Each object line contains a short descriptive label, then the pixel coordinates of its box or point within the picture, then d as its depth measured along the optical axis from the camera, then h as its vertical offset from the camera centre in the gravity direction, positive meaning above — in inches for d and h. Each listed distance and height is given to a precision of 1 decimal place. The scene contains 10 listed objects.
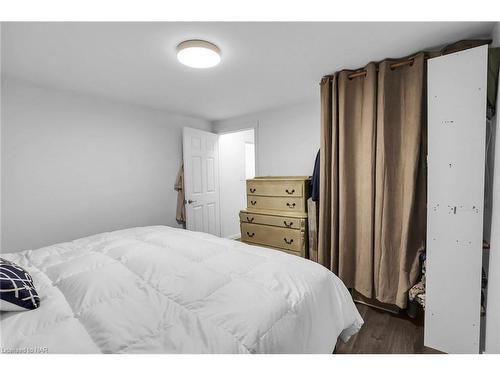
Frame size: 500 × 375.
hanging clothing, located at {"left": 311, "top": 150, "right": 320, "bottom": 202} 96.1 -3.3
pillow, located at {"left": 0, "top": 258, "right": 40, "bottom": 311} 35.3 -18.2
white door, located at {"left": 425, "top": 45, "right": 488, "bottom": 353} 54.9 -5.4
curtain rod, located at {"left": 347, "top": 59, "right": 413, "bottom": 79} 71.6 +36.1
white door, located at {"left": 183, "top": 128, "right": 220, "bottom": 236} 132.7 -1.3
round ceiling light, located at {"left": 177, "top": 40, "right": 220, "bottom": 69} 62.0 +35.7
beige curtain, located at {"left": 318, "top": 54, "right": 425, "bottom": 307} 72.0 -1.1
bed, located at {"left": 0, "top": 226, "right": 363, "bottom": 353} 31.2 -21.2
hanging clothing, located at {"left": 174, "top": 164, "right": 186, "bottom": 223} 137.6 -9.6
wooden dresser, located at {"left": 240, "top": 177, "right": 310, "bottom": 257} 101.0 -17.7
